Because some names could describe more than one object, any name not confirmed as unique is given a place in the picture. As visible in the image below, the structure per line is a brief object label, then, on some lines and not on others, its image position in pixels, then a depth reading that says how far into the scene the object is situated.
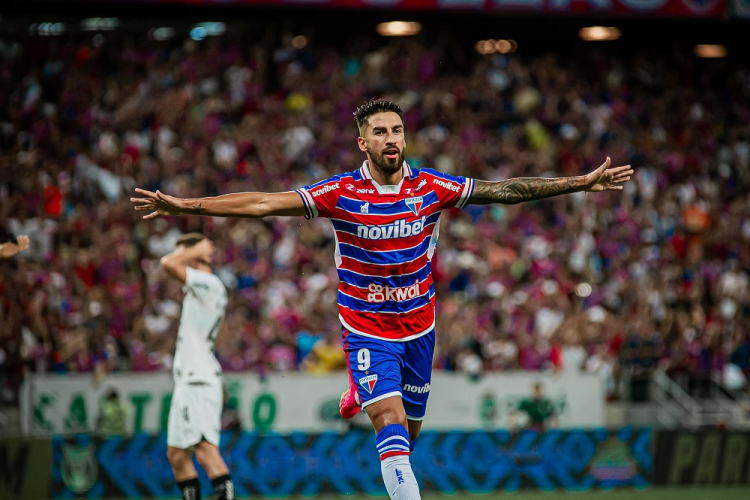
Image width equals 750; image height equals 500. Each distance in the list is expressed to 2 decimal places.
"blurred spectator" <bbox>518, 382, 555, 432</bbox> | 31.53
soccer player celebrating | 14.19
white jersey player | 18.87
